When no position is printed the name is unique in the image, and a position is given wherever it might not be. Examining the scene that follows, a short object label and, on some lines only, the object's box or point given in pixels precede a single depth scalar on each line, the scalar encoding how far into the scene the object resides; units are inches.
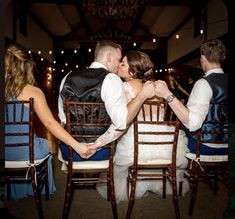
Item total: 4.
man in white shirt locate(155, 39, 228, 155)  88.0
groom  83.2
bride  107.7
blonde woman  86.1
